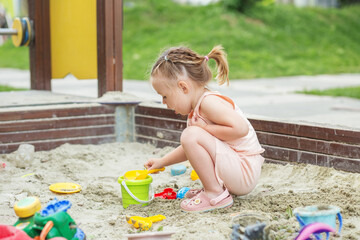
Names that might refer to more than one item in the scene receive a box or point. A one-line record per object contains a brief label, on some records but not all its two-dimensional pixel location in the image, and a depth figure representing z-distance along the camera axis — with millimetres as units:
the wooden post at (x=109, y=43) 4219
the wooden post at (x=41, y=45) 4961
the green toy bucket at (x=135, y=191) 2568
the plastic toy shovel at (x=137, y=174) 2629
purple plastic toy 1906
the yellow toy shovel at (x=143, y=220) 2252
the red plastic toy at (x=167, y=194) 2811
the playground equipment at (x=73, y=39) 4254
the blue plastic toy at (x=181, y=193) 2799
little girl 2480
